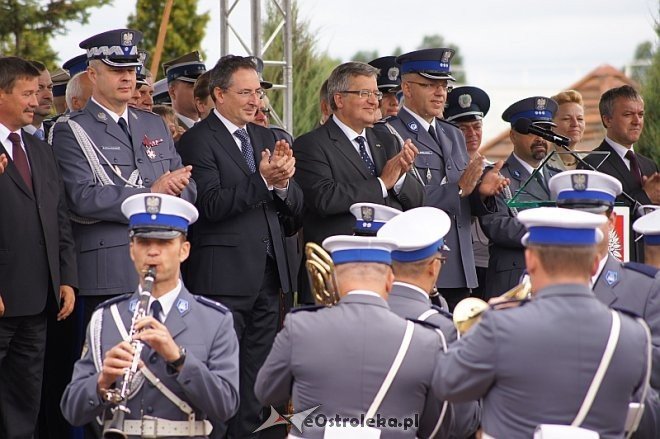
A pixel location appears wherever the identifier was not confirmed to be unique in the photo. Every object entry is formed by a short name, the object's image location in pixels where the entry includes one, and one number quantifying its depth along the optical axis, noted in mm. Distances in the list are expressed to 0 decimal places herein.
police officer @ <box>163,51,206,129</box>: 19812
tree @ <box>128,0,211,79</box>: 41000
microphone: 15754
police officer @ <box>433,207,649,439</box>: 8984
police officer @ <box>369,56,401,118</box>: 20141
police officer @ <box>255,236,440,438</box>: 9711
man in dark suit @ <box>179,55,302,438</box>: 14852
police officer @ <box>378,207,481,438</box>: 10633
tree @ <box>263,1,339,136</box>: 33781
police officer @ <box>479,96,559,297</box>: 16750
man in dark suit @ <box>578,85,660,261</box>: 17656
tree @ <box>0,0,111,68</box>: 32531
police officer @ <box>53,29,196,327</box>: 14023
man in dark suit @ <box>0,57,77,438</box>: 13547
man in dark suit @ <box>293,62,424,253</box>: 15289
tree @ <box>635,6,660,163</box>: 29156
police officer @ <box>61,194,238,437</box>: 9992
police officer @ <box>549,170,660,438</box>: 11234
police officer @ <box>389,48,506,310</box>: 16297
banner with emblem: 14273
